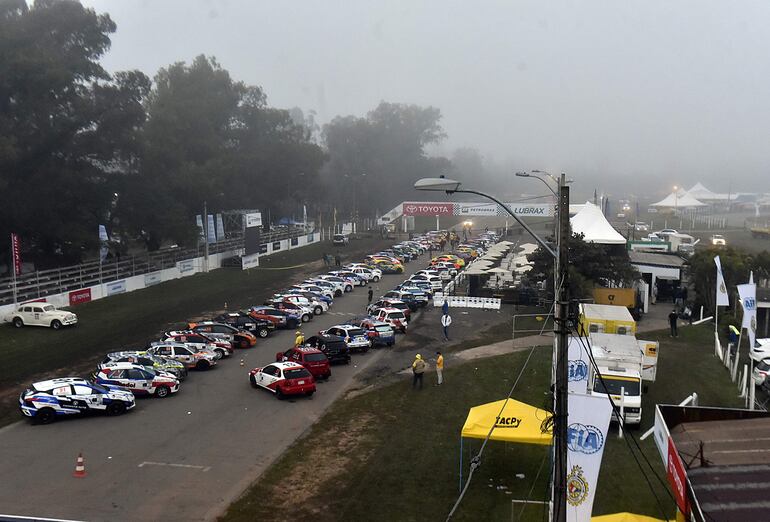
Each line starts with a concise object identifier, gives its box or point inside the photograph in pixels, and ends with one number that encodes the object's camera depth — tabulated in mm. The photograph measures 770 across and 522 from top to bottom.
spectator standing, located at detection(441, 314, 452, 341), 35344
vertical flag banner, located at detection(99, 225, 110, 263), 50219
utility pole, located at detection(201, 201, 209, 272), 62278
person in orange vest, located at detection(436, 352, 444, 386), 26620
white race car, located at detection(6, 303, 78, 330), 36750
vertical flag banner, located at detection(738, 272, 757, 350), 26734
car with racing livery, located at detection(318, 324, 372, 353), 33125
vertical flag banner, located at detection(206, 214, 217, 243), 63062
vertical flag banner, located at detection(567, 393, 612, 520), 11836
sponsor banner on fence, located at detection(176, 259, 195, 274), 58425
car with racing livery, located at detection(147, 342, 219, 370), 29781
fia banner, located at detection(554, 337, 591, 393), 17219
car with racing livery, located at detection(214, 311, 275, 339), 36688
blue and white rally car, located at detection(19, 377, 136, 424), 22312
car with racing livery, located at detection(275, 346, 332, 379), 28000
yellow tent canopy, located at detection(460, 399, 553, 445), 16531
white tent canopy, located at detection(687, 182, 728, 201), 140750
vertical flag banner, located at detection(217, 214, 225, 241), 65438
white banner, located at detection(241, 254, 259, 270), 64750
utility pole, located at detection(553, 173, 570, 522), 10242
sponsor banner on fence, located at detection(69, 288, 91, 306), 43250
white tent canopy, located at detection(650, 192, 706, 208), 109994
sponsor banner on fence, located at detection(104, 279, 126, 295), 47031
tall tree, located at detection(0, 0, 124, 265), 47875
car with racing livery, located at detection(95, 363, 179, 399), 25422
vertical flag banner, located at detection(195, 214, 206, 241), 62659
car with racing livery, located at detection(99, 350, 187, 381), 27559
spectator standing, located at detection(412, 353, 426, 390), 26234
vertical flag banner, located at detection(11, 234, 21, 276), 39128
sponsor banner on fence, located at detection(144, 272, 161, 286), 52156
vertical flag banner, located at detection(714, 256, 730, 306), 31503
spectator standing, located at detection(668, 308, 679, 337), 35738
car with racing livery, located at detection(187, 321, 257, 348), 34156
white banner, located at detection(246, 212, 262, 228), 63734
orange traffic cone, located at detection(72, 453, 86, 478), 17797
